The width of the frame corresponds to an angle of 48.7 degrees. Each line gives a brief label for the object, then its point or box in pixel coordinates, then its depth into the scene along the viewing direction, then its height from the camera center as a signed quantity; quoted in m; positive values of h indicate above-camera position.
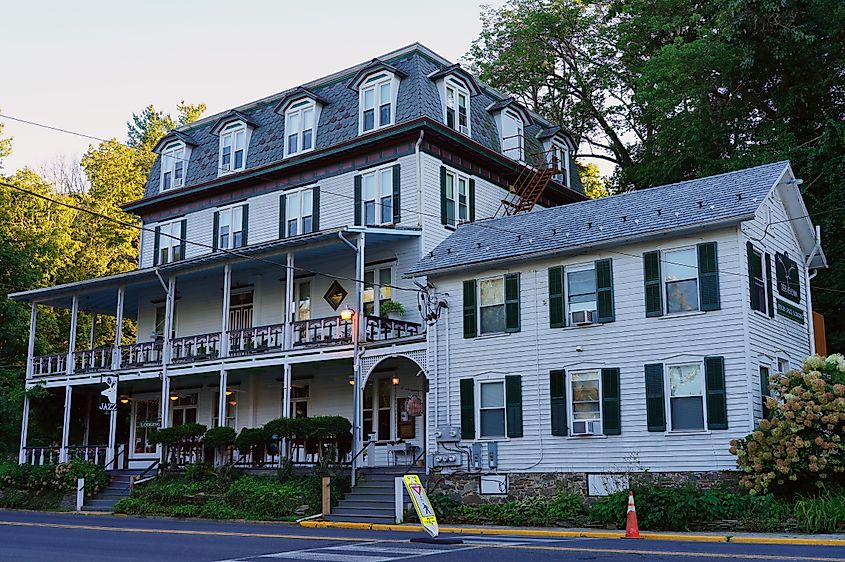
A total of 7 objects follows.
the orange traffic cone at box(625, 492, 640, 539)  18.36 -1.63
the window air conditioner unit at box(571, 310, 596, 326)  23.33 +3.06
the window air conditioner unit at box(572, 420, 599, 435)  22.83 +0.33
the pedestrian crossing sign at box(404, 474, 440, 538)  18.20 -1.24
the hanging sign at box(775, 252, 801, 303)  23.94 +4.25
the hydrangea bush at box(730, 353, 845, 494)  18.69 +0.02
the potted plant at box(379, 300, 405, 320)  29.09 +4.05
